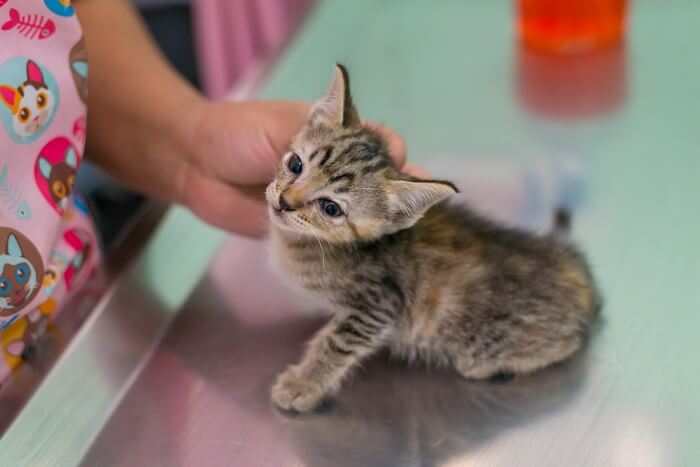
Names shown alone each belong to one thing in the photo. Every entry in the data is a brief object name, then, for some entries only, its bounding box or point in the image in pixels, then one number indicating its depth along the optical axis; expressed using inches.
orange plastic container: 64.2
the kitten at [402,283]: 38.9
